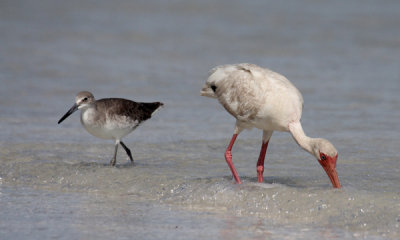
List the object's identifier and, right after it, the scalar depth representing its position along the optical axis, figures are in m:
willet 18.08
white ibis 15.51
